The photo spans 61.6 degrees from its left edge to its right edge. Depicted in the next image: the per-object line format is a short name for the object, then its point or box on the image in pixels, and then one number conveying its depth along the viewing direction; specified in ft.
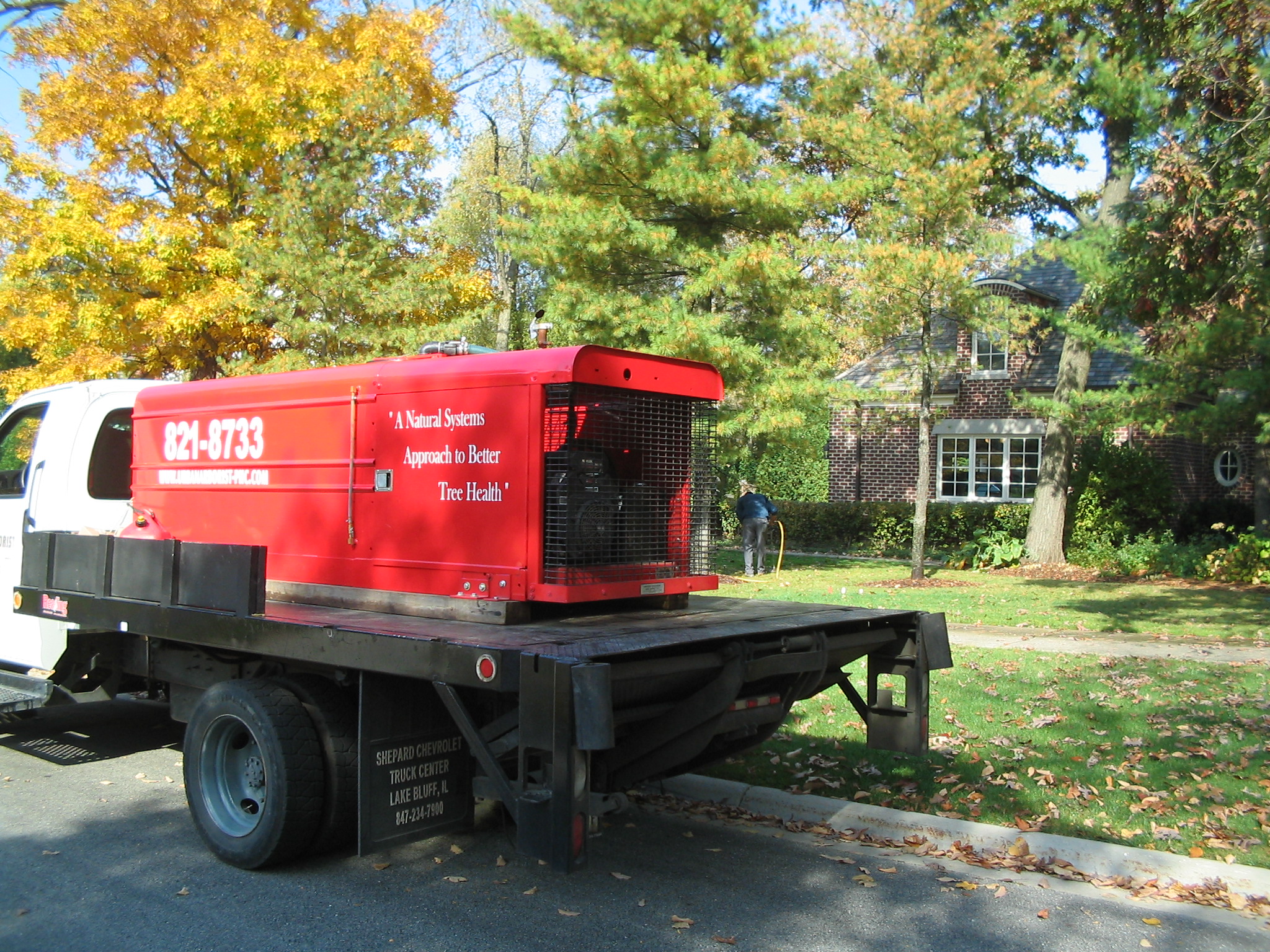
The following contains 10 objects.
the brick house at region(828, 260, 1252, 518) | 73.82
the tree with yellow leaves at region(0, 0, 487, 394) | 45.44
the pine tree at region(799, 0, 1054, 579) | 52.29
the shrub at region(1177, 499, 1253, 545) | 68.95
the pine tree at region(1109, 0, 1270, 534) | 30.71
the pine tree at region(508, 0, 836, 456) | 50.06
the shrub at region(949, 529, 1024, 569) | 65.36
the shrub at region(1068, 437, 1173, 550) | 65.21
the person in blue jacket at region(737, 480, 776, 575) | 61.36
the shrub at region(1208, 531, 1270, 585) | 54.70
